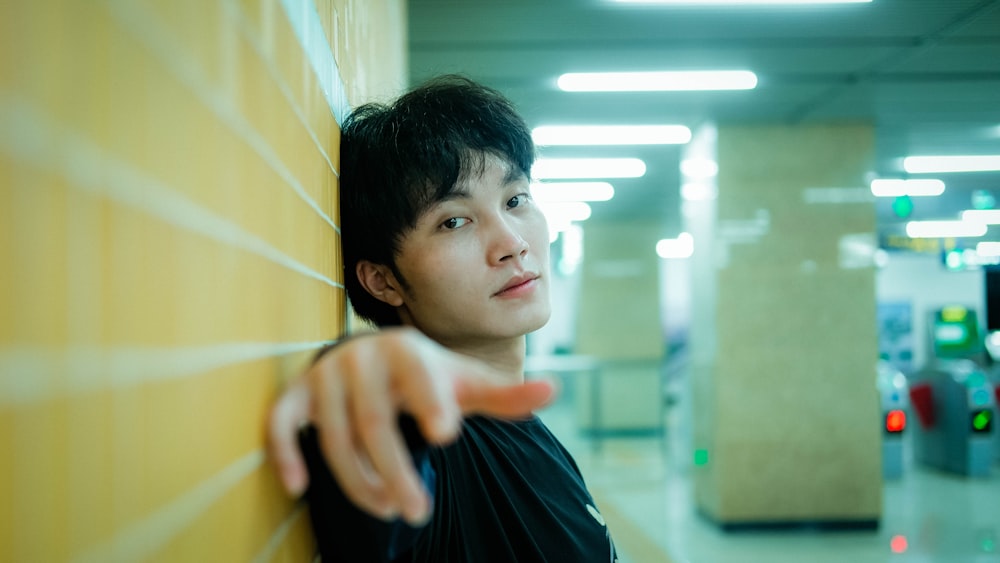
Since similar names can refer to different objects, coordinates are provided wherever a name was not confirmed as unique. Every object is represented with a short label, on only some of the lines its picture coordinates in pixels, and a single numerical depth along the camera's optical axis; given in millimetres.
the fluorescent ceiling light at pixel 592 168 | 7492
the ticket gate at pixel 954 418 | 8555
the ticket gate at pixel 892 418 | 8008
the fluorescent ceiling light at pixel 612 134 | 6215
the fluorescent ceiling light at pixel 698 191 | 6371
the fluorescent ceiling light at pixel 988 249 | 12580
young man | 1033
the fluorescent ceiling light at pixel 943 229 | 12023
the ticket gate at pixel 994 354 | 9782
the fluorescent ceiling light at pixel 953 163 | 7391
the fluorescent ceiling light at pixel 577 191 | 8758
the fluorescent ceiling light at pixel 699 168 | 6332
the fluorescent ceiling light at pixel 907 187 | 8742
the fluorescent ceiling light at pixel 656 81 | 4895
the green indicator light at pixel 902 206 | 8070
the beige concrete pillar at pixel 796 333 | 6156
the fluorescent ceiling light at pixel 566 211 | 10312
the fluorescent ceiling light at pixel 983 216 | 10625
